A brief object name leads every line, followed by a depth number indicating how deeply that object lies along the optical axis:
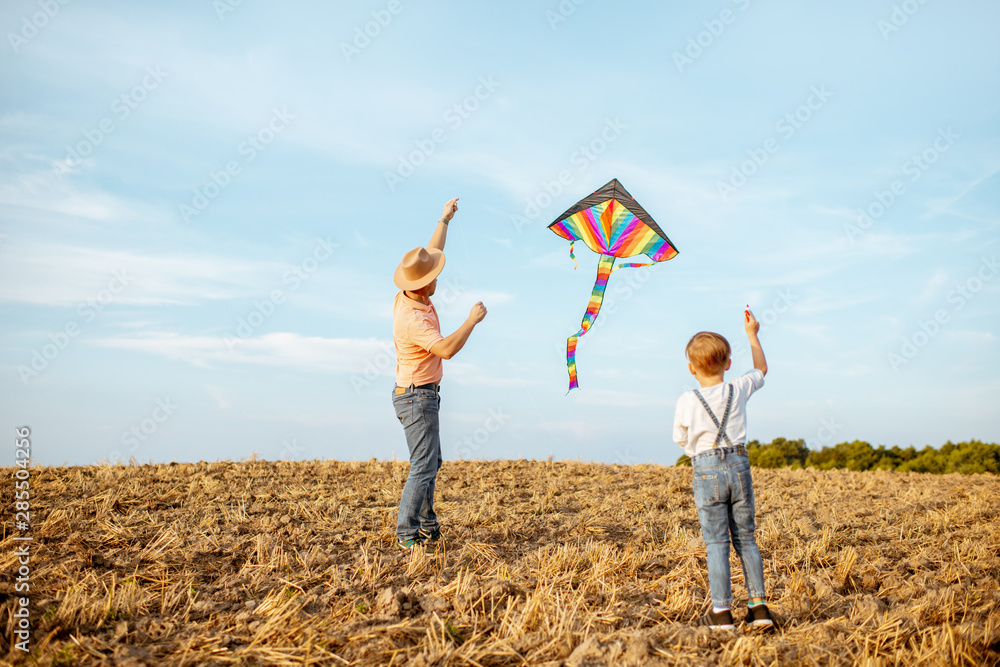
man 4.86
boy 3.69
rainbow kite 6.43
